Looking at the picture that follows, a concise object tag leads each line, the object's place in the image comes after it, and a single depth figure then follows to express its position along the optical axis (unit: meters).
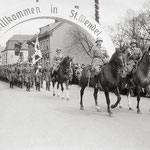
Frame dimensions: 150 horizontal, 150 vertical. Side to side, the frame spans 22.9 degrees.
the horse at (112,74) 11.17
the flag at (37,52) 39.57
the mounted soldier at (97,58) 12.35
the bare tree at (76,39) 62.83
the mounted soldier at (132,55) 13.41
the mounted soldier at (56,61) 18.62
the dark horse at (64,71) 17.10
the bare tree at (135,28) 49.12
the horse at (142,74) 12.34
